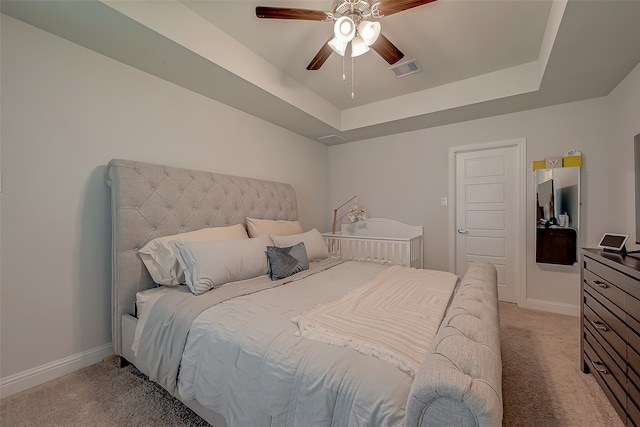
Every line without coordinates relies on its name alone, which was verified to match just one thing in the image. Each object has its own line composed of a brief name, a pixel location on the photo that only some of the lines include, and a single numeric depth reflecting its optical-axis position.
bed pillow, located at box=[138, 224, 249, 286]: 1.83
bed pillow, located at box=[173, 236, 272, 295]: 1.72
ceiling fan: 1.58
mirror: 2.76
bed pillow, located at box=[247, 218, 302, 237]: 2.61
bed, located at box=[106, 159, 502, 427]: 0.73
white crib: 3.15
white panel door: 3.15
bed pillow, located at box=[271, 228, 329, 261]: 2.43
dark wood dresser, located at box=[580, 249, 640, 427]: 1.26
